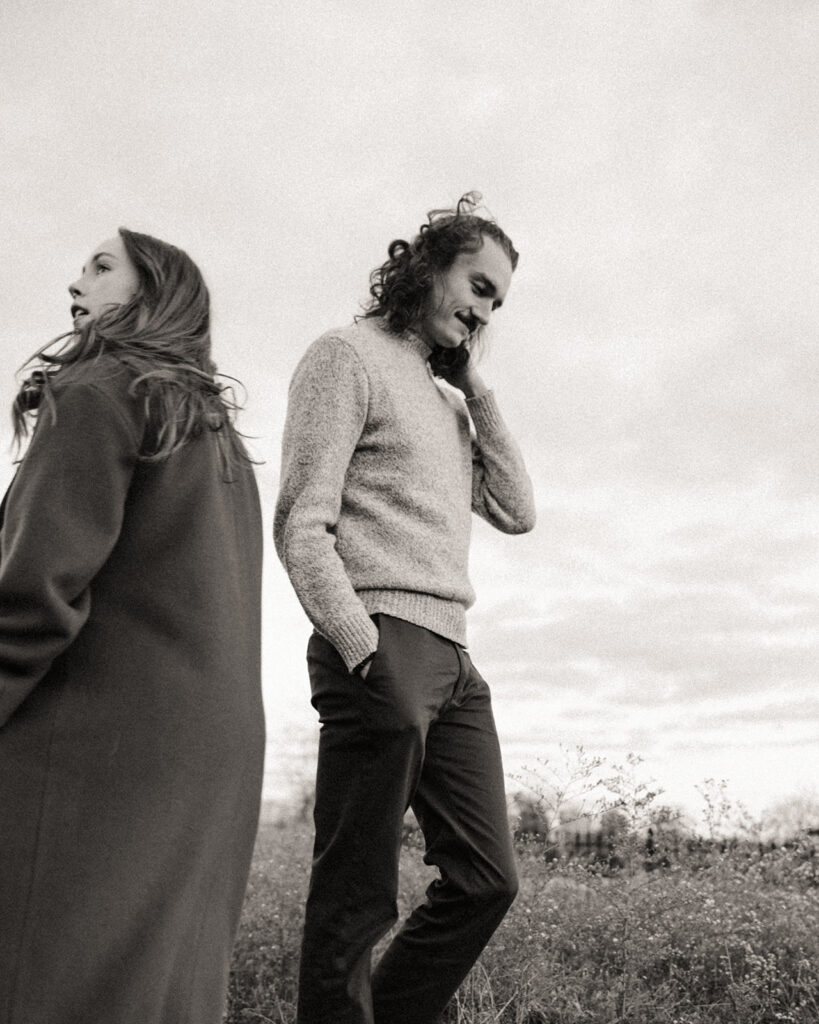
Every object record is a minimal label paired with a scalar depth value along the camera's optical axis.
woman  1.82
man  2.89
